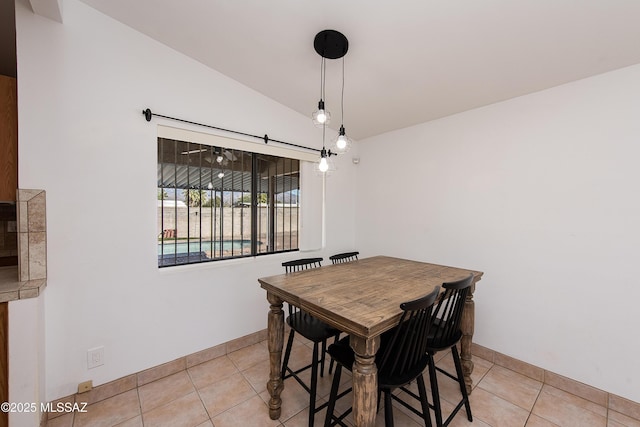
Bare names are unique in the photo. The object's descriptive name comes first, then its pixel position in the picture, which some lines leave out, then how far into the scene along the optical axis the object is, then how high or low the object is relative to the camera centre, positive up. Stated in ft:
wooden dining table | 3.83 -1.65
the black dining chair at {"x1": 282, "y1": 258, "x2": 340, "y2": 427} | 5.22 -2.73
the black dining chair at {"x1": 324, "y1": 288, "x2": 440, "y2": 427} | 4.16 -2.66
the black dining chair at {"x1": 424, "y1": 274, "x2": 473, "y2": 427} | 4.86 -2.66
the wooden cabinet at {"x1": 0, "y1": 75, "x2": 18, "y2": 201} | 5.14 +1.50
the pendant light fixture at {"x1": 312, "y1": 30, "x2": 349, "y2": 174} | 5.56 +4.00
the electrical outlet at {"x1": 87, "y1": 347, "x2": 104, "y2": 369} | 5.96 -3.41
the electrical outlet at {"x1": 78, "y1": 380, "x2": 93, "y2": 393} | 5.86 -4.01
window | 7.48 +0.34
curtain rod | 6.54 +2.56
